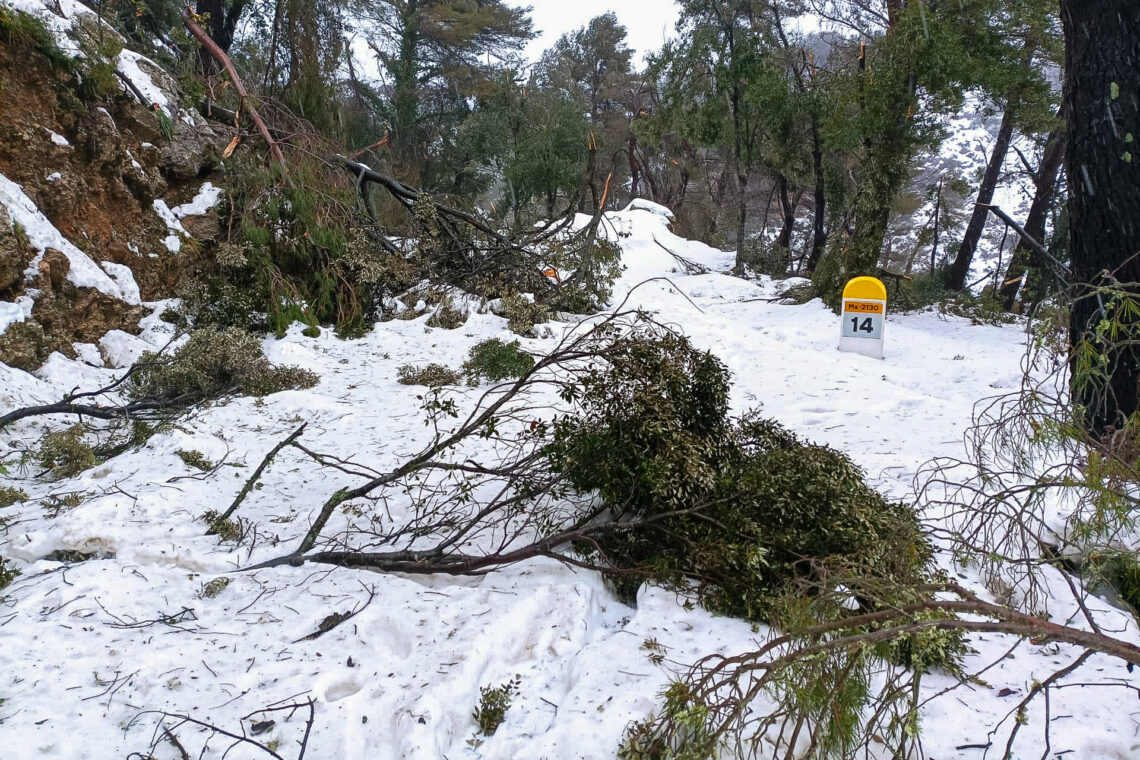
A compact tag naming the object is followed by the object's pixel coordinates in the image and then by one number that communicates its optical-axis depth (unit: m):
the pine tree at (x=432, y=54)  16.59
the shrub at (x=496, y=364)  5.91
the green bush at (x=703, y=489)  2.23
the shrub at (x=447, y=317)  7.86
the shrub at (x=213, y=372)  4.92
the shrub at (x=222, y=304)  6.45
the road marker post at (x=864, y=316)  6.69
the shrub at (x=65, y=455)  3.54
